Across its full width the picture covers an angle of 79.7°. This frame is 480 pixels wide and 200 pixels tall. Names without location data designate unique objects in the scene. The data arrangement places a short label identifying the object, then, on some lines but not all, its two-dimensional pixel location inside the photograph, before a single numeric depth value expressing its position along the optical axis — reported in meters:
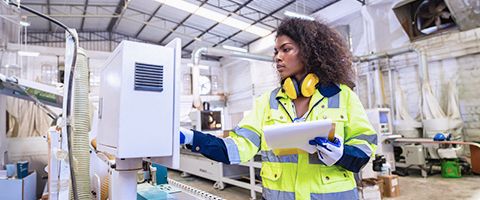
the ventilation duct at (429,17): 4.28
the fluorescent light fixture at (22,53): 5.94
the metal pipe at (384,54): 5.88
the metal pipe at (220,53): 7.12
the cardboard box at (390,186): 3.88
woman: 0.99
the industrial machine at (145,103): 0.83
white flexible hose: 1.44
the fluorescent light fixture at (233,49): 7.34
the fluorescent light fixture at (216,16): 7.74
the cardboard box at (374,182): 3.48
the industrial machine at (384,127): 5.30
